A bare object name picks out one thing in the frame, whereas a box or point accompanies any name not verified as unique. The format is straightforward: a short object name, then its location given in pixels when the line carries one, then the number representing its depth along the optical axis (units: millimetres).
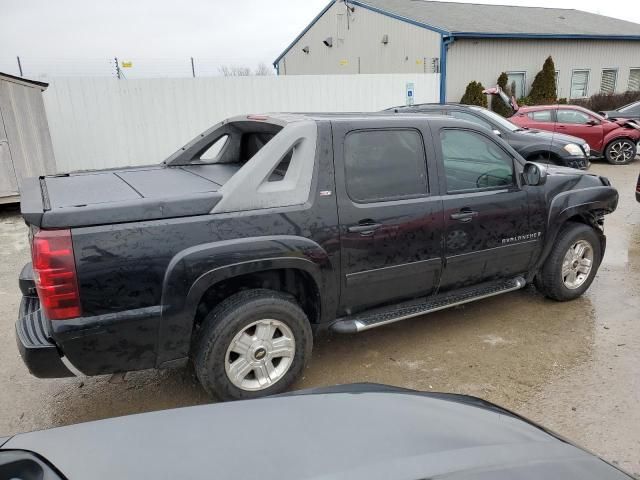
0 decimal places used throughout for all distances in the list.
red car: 12805
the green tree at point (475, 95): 18453
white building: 19109
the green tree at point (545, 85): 20625
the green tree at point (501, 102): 19234
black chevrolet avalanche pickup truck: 2619
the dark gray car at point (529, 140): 9492
